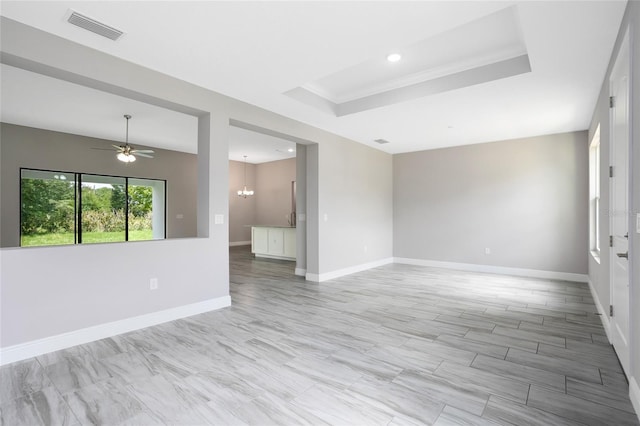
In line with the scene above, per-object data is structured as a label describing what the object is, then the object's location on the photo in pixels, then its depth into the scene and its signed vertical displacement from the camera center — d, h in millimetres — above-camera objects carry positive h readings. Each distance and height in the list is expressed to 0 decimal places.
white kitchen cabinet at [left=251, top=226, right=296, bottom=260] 7871 -772
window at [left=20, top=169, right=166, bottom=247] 6391 +100
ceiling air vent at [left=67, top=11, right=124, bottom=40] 2462 +1511
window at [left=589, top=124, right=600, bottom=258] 4805 +262
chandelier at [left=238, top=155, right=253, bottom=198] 10164 +682
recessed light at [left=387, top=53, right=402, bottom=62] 3450 +1710
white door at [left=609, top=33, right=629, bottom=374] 2287 +60
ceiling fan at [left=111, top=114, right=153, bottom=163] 5969 +1132
